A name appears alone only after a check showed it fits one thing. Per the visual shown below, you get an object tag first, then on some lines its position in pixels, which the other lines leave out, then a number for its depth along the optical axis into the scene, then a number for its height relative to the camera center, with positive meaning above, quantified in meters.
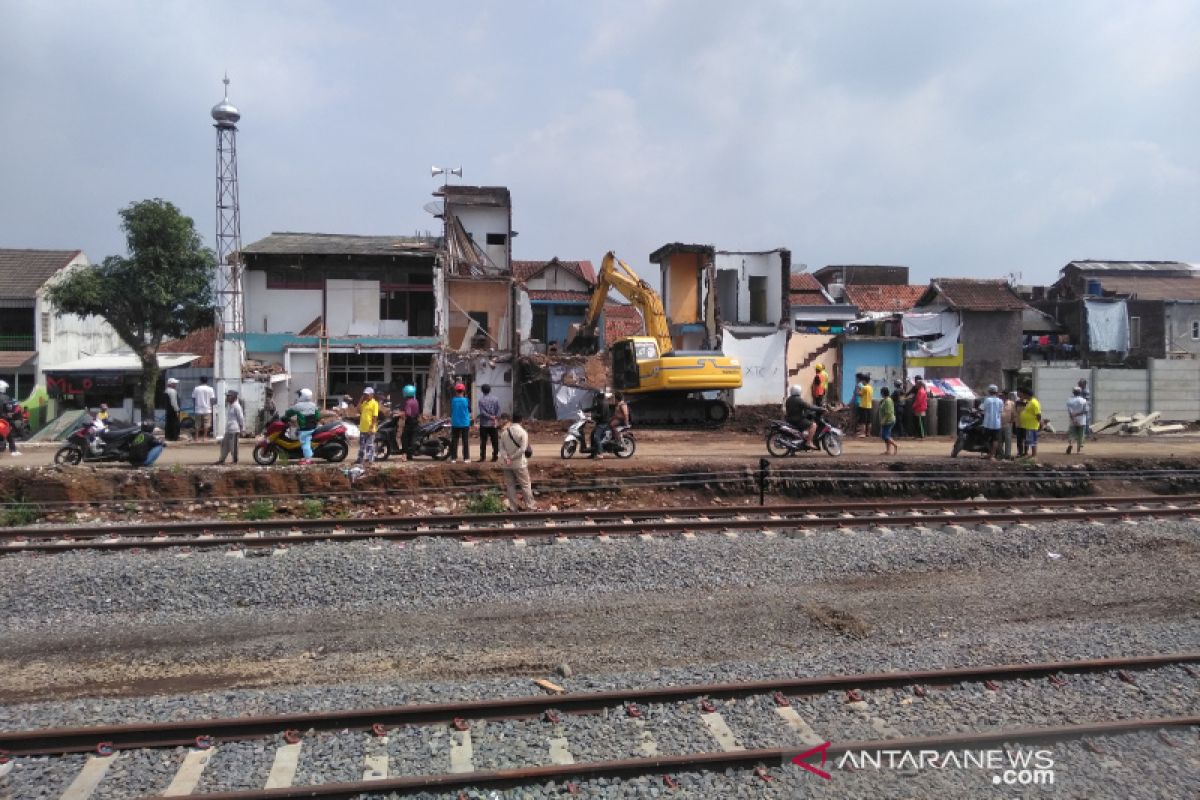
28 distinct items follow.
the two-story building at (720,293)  31.98 +4.09
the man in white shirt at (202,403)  20.45 -0.09
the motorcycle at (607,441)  17.45 -0.92
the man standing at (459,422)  16.19 -0.46
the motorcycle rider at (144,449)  15.41 -0.88
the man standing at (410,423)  16.81 -0.49
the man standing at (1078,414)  18.38 -0.44
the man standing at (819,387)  21.81 +0.22
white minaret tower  27.25 +4.54
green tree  26.36 +3.69
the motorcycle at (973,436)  17.38 -0.84
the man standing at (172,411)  19.62 -0.28
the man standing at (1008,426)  17.23 -0.63
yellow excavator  23.19 +0.70
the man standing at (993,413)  16.67 -0.36
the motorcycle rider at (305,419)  15.66 -0.37
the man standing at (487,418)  15.58 -0.37
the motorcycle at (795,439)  17.19 -0.88
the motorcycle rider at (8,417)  19.33 -0.38
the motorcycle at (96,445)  15.45 -0.81
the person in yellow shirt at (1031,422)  17.23 -0.56
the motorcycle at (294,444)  15.72 -0.84
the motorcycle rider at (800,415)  17.22 -0.39
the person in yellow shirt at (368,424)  15.44 -0.47
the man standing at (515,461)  11.87 -0.89
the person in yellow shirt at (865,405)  22.50 -0.26
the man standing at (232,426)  15.88 -0.49
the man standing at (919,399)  21.19 -0.10
